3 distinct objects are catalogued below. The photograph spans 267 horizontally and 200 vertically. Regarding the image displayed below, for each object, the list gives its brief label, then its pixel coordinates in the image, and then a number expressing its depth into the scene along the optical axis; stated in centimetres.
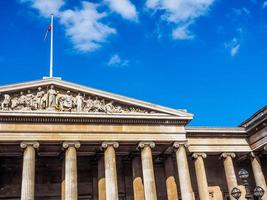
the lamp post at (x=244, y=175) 1650
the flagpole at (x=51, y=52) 2808
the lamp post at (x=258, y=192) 1617
